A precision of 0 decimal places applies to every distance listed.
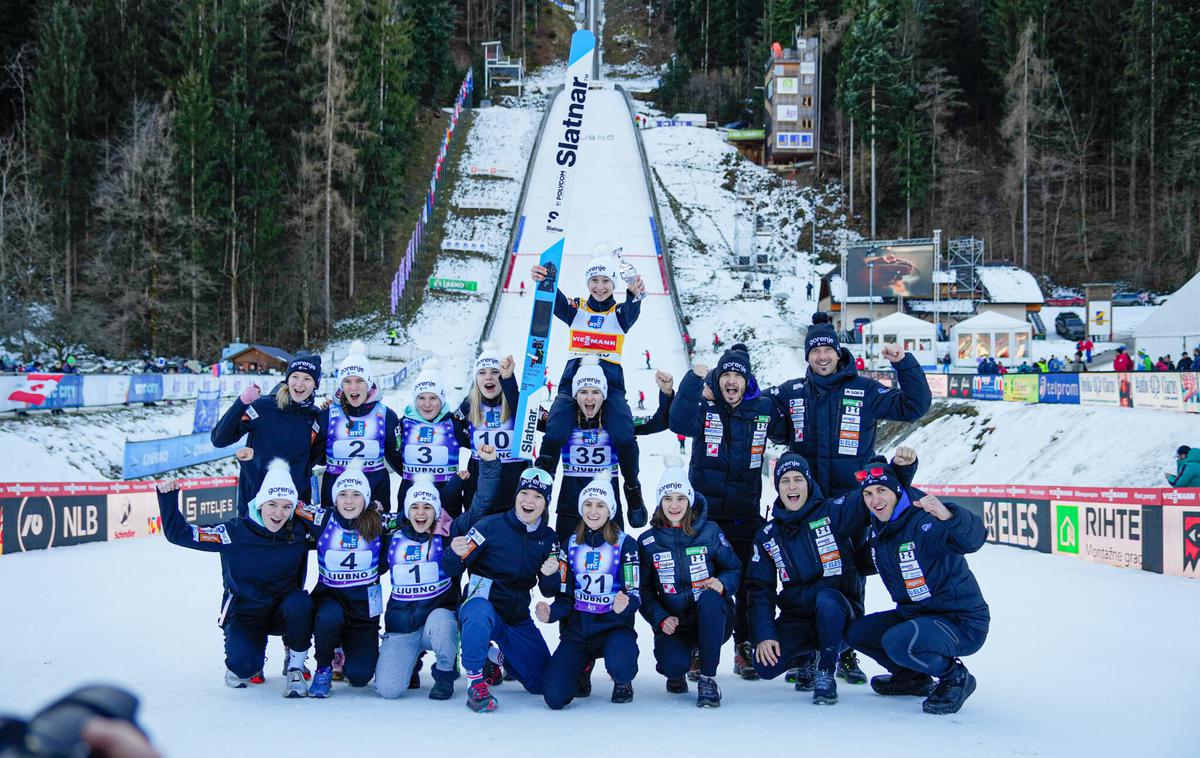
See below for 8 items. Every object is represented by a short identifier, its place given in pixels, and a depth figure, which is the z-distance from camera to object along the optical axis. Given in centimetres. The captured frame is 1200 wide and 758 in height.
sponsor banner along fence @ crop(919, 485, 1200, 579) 952
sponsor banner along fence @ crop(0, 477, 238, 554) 1112
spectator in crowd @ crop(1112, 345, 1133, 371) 1927
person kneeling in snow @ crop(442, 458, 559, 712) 538
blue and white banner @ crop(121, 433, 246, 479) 1518
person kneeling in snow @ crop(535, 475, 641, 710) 523
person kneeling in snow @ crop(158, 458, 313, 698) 538
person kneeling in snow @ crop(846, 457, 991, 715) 496
